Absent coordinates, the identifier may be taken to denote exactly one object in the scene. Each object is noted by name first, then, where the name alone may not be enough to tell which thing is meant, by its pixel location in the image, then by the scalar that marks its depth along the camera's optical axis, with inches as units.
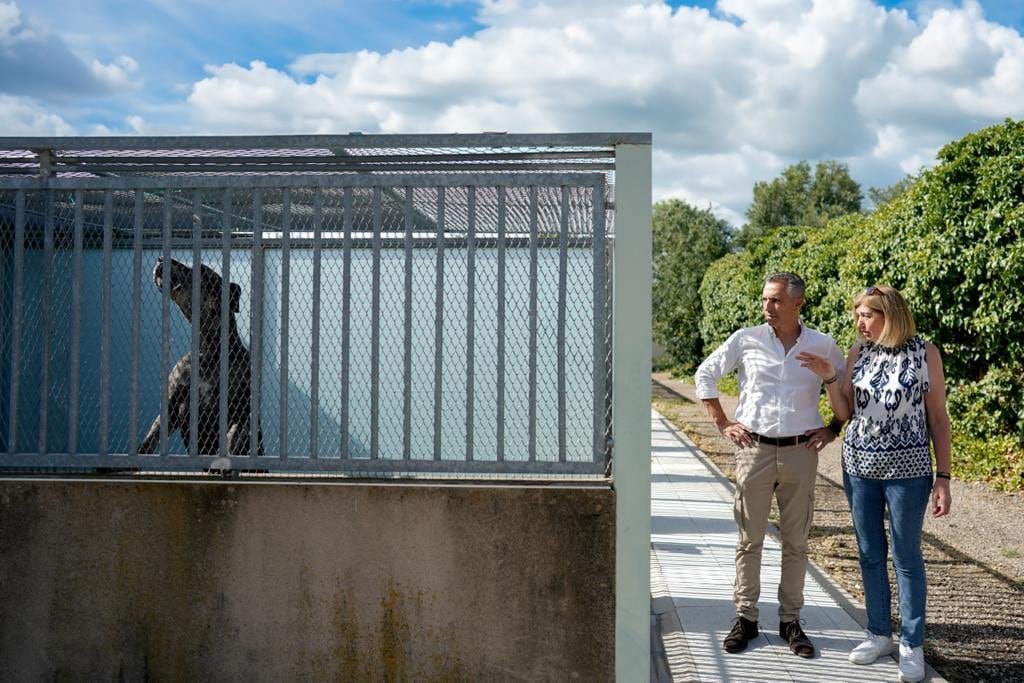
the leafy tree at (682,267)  1343.5
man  191.3
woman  181.3
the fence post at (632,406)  162.7
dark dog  177.3
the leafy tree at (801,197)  2485.2
